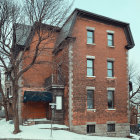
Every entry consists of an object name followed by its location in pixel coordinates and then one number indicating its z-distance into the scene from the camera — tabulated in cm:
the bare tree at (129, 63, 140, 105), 4494
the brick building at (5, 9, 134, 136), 1941
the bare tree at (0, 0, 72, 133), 1602
